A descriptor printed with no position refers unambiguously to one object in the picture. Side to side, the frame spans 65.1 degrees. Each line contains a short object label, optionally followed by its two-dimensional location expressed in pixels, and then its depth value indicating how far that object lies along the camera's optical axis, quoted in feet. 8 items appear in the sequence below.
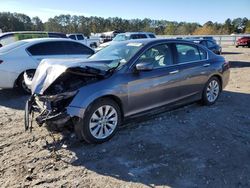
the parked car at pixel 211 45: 38.28
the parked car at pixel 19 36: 28.79
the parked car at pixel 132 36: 43.86
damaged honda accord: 9.87
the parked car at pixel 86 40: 57.33
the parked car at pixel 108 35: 76.20
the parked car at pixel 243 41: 67.63
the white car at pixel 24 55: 16.69
